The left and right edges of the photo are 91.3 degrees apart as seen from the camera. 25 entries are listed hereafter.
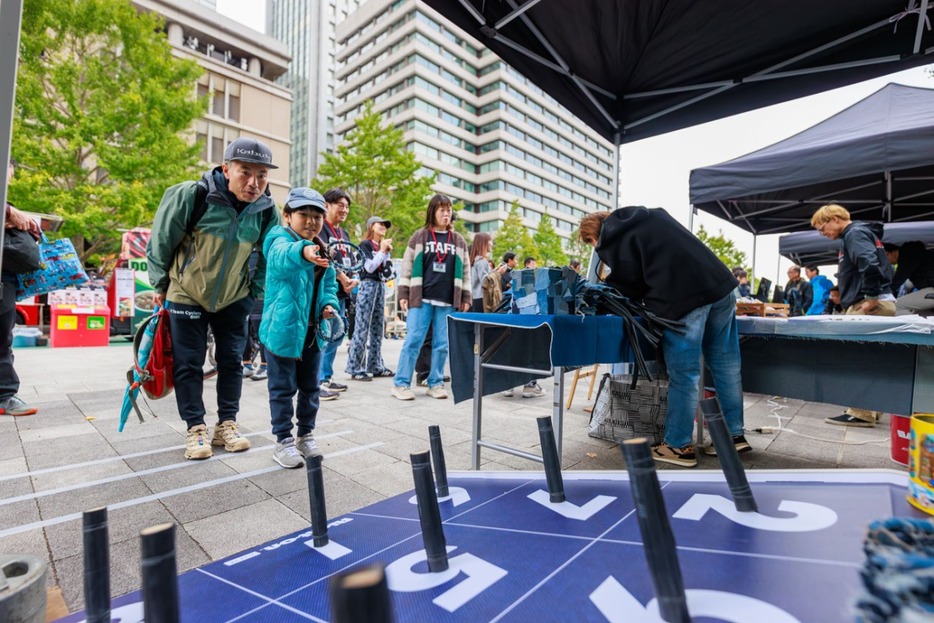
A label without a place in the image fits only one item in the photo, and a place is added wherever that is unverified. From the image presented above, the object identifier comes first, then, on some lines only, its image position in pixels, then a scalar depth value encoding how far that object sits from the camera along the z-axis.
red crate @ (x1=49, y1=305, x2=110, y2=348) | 9.38
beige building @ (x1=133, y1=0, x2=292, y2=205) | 31.34
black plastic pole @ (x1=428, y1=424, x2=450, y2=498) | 1.72
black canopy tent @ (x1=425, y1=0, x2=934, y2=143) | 3.84
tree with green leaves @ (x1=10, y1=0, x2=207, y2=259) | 13.48
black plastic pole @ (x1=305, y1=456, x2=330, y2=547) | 1.49
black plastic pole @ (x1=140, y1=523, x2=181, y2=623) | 0.75
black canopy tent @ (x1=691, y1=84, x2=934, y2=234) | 4.26
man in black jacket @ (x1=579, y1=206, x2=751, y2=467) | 2.88
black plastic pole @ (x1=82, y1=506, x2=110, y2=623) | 0.95
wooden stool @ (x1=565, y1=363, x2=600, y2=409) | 4.70
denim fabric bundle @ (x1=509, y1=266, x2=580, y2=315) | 2.72
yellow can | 1.12
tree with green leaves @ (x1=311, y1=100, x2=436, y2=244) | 23.09
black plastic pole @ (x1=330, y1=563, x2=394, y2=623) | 0.50
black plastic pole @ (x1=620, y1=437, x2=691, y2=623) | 0.86
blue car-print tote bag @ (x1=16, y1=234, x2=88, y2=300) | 4.10
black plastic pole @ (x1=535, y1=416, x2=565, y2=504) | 1.66
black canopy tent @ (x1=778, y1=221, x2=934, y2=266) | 7.82
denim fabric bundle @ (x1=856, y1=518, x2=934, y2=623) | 0.60
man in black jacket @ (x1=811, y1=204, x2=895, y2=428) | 4.29
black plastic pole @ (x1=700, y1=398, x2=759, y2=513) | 1.33
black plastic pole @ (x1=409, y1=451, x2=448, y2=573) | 1.25
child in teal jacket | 2.79
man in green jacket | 2.82
